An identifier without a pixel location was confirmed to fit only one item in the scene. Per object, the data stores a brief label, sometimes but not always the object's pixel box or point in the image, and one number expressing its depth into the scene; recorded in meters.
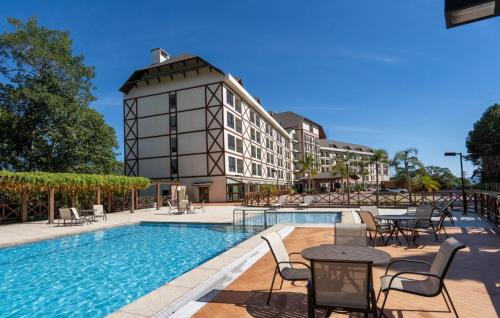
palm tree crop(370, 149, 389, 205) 46.28
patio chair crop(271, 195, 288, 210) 20.72
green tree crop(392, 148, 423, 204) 49.46
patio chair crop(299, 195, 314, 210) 19.79
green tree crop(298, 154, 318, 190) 50.77
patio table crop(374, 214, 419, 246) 7.70
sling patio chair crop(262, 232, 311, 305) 3.87
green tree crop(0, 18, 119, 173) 23.62
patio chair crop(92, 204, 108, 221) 16.12
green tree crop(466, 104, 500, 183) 43.61
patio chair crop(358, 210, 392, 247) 7.69
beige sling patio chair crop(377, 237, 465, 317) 3.12
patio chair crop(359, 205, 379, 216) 9.24
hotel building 31.75
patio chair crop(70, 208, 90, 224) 14.32
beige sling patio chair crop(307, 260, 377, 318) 2.80
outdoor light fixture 2.18
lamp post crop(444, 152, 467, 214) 14.59
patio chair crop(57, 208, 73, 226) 14.19
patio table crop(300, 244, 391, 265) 3.39
